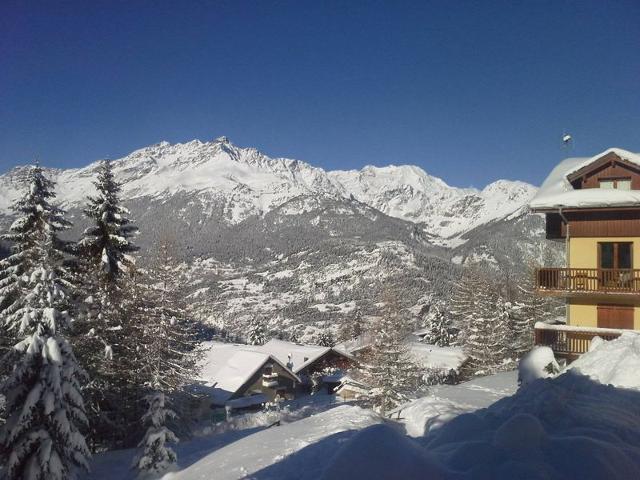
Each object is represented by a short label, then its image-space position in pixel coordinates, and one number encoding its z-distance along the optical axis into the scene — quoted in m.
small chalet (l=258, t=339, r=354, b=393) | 56.59
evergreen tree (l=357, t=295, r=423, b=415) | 28.17
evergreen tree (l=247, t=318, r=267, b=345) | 83.31
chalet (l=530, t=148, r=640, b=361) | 17.97
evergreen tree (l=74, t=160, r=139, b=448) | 20.17
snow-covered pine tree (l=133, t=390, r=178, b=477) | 16.16
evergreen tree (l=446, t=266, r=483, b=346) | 41.31
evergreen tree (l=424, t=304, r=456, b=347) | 63.94
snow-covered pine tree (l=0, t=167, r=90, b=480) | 13.02
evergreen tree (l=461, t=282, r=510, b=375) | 35.09
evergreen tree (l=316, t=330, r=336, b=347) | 80.06
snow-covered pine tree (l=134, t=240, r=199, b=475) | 20.58
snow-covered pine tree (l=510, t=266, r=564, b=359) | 35.36
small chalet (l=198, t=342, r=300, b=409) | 44.50
